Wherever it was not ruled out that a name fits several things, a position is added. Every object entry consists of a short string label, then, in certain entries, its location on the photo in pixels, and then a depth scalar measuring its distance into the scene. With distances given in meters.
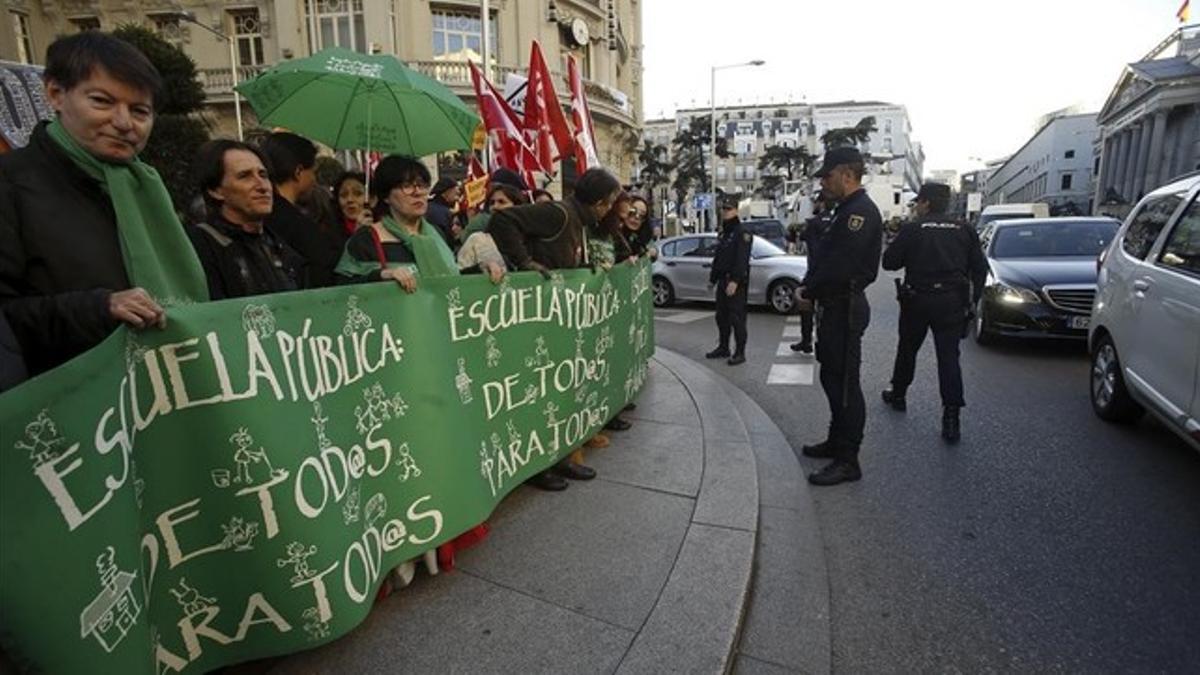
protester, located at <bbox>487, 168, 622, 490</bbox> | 3.73
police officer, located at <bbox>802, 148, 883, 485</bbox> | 3.96
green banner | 1.32
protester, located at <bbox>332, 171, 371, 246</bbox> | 4.47
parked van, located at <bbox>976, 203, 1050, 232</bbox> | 24.00
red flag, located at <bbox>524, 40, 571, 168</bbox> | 6.32
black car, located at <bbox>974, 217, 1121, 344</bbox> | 6.96
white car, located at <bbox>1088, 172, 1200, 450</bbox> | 3.58
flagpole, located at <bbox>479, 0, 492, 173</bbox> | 12.80
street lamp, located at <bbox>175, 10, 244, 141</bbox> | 24.14
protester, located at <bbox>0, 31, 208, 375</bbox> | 1.64
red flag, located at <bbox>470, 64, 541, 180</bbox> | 7.00
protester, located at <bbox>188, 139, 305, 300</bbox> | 2.44
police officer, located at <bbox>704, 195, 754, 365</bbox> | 7.66
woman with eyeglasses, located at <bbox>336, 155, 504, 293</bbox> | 3.01
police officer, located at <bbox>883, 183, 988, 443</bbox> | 4.78
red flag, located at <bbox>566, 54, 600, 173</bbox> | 6.30
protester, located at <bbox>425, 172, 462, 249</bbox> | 6.78
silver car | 11.26
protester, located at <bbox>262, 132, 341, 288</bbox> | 3.37
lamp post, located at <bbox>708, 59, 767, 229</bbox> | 32.56
